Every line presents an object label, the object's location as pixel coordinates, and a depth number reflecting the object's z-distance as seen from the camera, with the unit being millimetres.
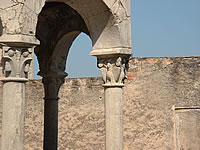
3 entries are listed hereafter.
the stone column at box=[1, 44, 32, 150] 7191
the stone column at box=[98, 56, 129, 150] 9585
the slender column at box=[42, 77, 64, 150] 13273
